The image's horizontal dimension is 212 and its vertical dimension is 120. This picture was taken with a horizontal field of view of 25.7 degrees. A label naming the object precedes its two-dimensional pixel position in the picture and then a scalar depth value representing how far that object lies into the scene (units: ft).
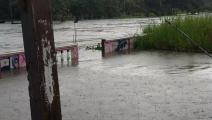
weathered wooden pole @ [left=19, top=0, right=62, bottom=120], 15.38
